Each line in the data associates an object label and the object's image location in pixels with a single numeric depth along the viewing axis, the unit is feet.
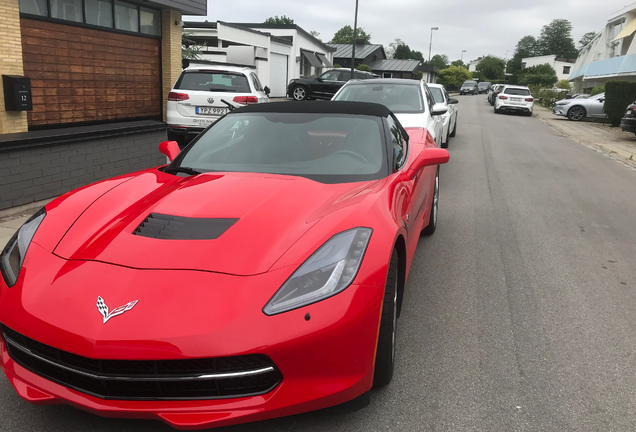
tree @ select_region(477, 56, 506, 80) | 403.75
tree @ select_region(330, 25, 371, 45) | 410.62
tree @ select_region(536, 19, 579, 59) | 448.65
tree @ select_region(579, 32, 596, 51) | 452.67
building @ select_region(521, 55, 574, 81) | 344.08
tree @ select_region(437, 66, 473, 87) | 319.47
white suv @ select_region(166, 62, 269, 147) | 34.71
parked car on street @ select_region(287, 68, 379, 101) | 78.64
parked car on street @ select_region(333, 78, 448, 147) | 28.26
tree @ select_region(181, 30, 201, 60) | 73.20
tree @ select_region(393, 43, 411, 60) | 410.10
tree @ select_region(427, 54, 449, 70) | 524.93
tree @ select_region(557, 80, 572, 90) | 202.39
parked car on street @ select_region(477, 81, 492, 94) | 239.30
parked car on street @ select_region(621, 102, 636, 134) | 55.06
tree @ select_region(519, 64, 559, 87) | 246.88
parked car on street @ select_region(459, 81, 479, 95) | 211.20
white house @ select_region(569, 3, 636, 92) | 132.87
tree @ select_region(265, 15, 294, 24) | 395.34
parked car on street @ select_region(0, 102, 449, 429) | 6.90
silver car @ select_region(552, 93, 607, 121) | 86.99
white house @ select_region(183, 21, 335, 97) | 94.02
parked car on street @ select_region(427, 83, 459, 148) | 39.57
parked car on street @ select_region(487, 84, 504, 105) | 124.06
